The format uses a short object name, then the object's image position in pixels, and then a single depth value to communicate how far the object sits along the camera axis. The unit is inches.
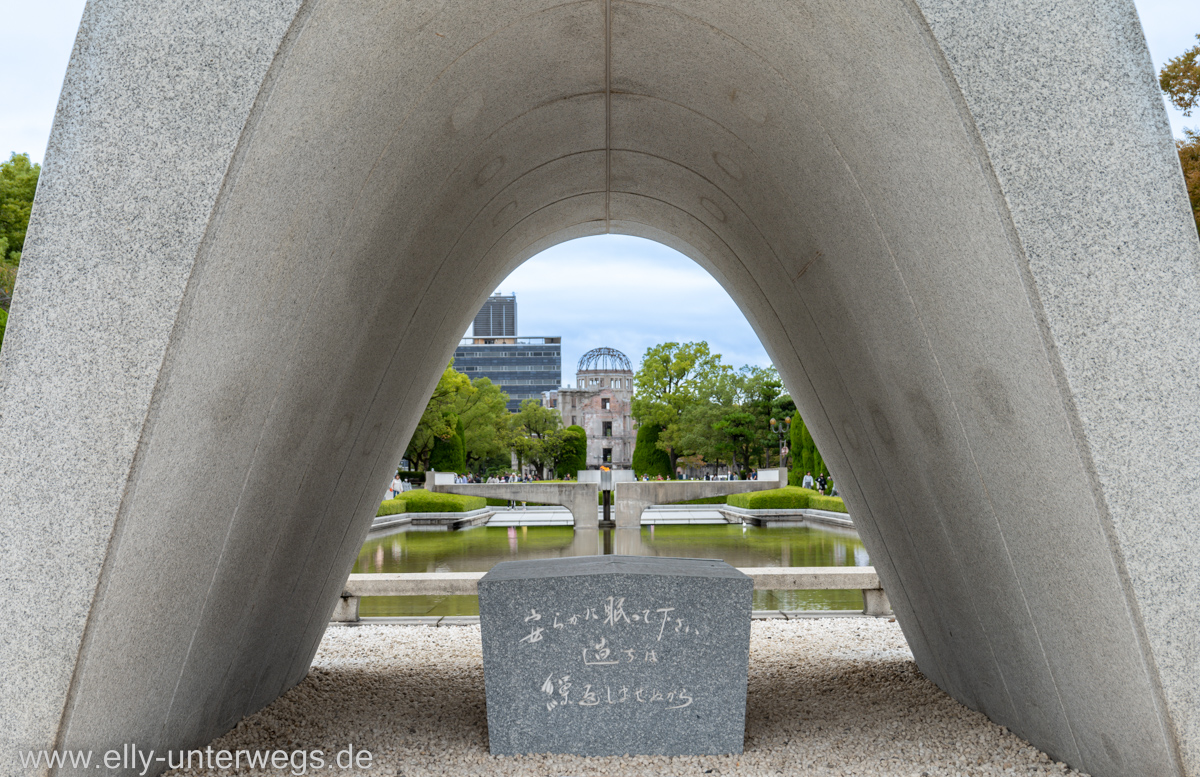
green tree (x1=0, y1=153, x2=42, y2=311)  994.1
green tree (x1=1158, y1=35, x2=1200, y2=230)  599.2
